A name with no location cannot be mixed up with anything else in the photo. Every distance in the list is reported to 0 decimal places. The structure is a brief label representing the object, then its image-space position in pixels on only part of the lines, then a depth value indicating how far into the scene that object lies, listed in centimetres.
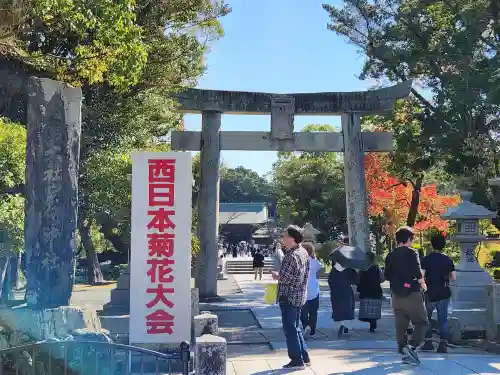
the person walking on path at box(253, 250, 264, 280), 2420
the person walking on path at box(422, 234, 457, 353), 760
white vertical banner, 666
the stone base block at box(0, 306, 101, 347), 617
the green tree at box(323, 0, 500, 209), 1312
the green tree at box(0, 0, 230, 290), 640
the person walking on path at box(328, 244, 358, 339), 888
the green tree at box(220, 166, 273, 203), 7256
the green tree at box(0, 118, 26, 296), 1184
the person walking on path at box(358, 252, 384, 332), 949
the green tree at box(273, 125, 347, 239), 3128
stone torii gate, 1438
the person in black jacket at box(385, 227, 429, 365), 644
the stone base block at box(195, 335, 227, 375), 486
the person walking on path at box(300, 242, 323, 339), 856
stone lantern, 1037
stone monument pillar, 649
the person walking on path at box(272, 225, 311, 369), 623
